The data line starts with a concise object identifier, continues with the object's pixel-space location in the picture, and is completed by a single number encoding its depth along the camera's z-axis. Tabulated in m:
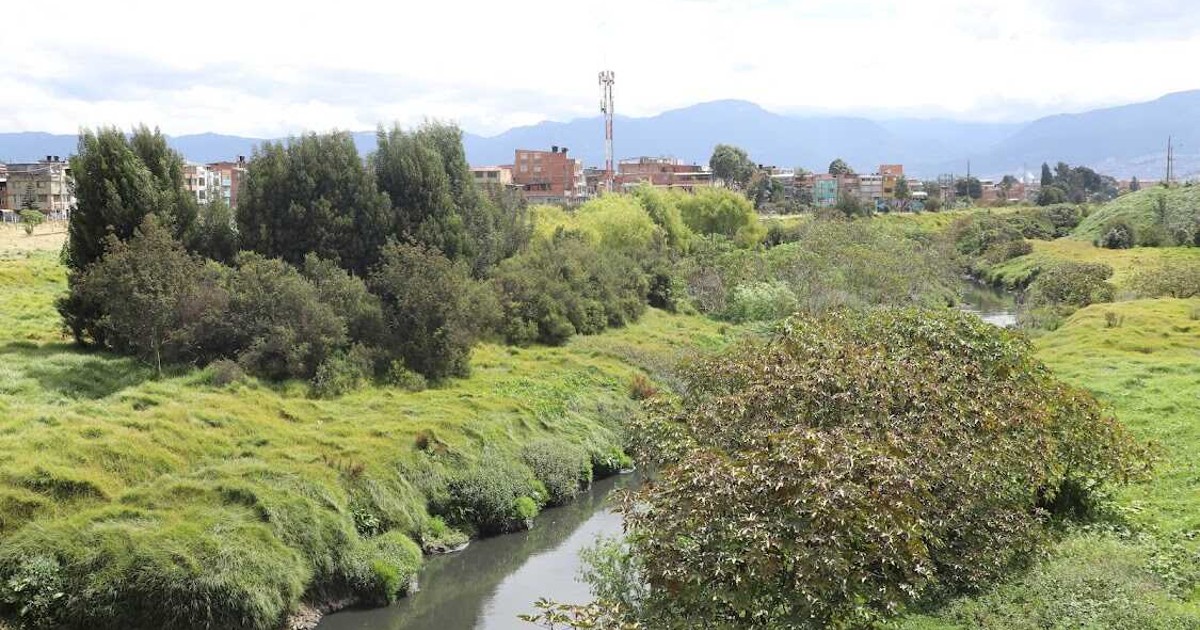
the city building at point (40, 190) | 112.25
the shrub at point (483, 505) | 31.95
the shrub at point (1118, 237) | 105.75
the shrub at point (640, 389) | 45.50
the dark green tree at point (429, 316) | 41.44
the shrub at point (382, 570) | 26.73
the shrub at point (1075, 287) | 67.44
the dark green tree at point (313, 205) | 46.62
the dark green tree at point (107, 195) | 40.28
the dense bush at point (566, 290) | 51.72
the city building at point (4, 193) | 113.31
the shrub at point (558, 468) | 35.34
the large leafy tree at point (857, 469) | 15.35
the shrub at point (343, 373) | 37.78
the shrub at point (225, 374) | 36.09
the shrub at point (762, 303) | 65.81
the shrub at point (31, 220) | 73.79
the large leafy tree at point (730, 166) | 155.50
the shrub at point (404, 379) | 39.97
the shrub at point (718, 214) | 92.50
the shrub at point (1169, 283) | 64.69
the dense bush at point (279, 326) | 38.03
